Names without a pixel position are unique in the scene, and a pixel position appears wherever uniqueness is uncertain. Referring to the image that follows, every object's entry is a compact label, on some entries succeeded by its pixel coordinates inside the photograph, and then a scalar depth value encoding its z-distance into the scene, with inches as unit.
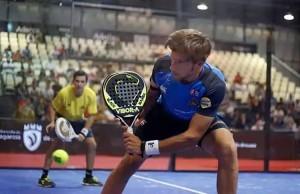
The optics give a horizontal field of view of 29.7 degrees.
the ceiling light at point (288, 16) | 487.5
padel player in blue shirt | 118.3
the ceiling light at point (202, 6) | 385.7
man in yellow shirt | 254.1
